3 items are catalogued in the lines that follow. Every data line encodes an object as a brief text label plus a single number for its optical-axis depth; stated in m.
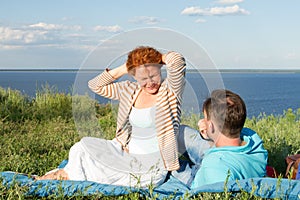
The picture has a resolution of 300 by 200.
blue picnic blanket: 3.58
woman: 3.98
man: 3.86
